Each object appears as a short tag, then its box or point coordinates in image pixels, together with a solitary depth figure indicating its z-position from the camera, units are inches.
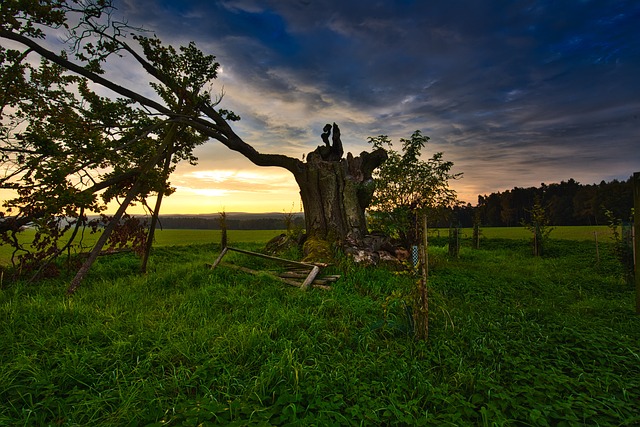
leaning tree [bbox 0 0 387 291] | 277.0
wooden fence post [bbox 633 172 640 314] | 225.3
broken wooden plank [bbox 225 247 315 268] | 323.0
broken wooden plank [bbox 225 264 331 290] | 287.0
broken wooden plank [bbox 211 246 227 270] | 362.1
